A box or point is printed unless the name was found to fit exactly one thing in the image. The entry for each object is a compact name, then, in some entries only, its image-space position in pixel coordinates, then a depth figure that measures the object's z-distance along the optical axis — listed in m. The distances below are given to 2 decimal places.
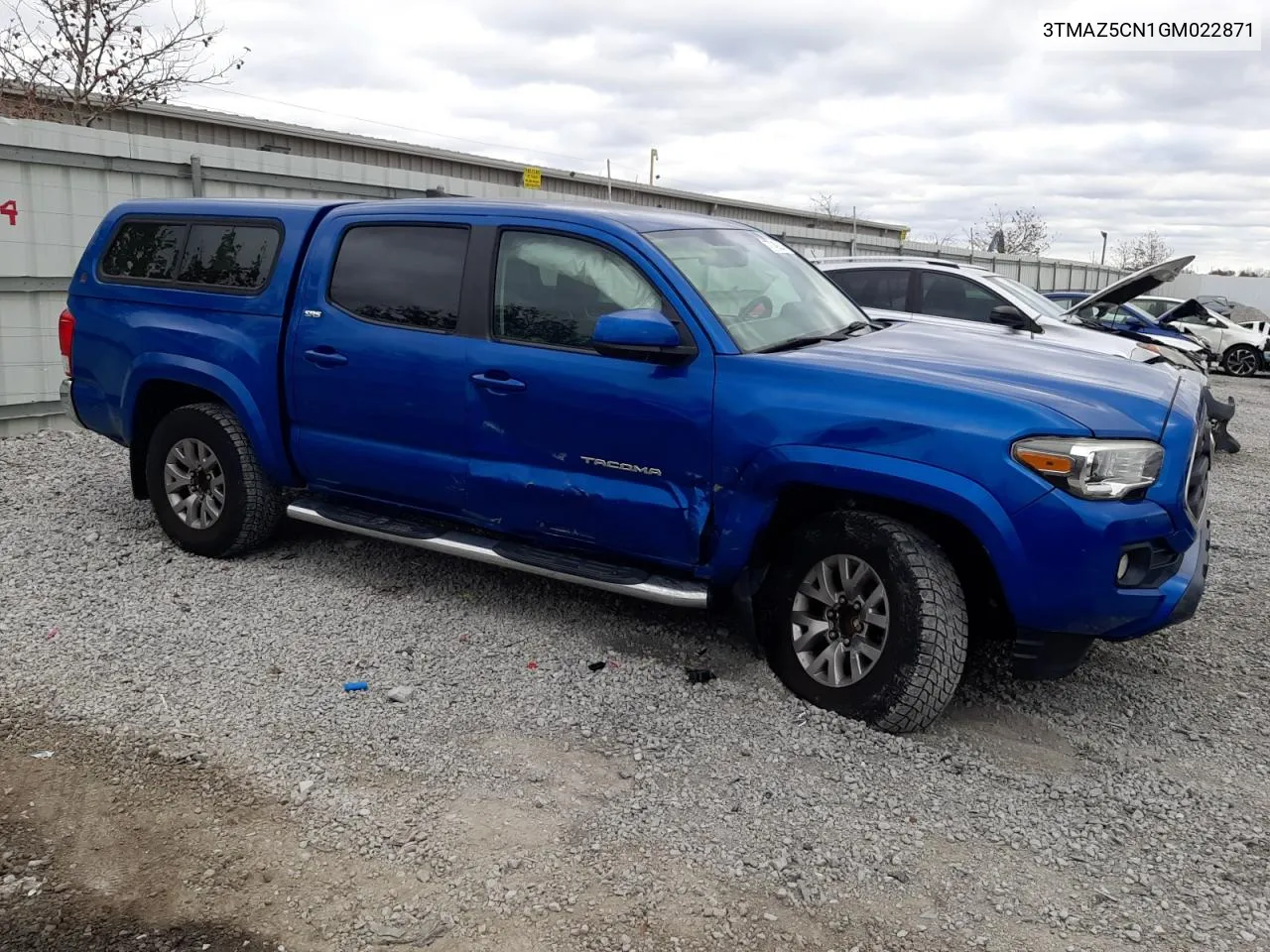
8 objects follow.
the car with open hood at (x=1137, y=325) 13.32
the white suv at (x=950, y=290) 9.71
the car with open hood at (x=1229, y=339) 20.89
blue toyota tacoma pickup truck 3.63
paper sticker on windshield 5.28
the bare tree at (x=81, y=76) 14.41
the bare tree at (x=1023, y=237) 51.61
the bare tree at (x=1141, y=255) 65.00
